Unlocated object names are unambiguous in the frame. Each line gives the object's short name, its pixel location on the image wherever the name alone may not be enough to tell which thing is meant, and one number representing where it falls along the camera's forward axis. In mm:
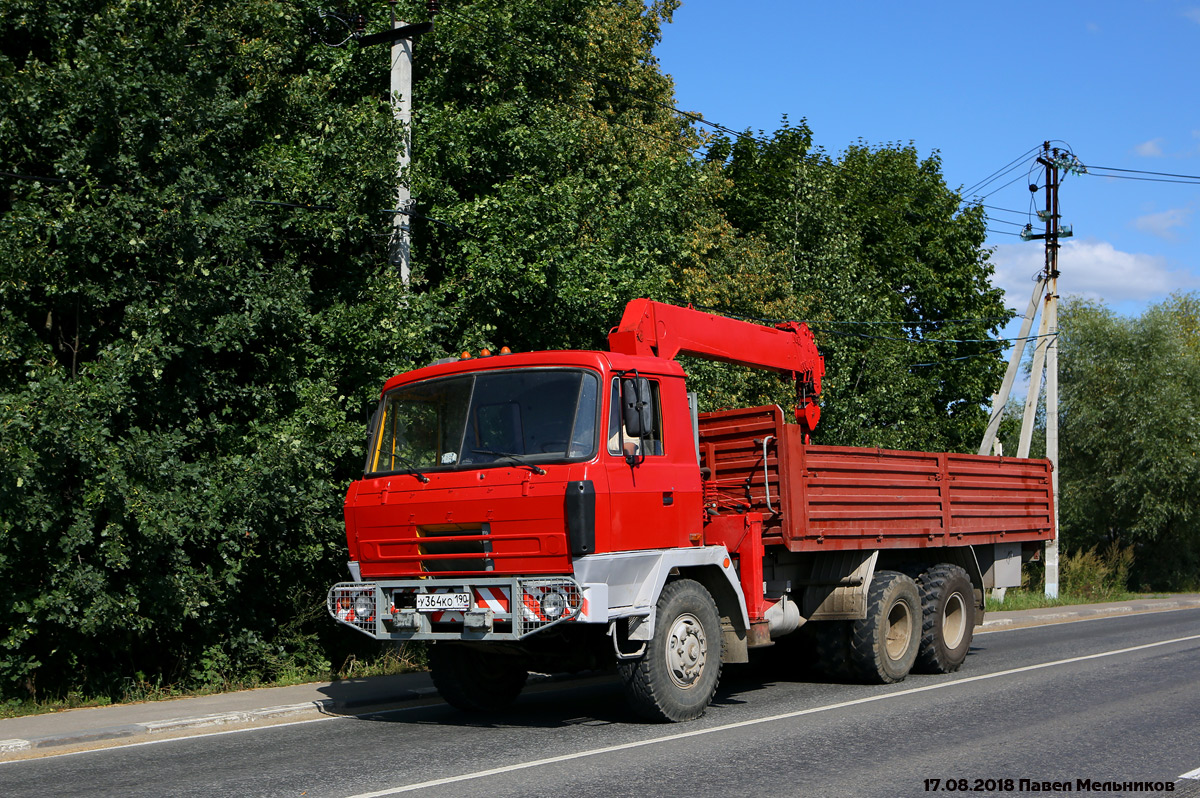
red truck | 8820
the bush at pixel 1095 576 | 30442
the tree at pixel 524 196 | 14930
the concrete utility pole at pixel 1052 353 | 27406
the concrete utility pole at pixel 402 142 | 14094
